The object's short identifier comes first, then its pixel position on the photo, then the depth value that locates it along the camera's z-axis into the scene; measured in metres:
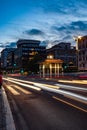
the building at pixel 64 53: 65.80
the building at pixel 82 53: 46.86
